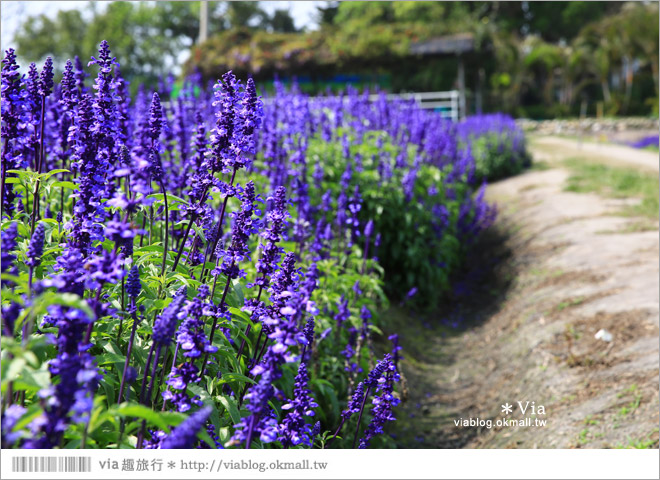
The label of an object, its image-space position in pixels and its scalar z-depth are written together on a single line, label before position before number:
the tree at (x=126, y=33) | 37.44
